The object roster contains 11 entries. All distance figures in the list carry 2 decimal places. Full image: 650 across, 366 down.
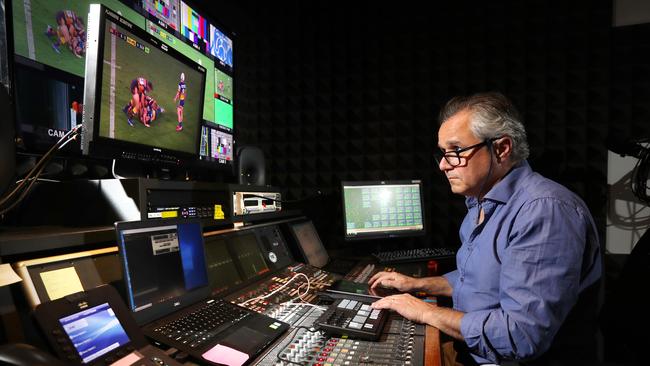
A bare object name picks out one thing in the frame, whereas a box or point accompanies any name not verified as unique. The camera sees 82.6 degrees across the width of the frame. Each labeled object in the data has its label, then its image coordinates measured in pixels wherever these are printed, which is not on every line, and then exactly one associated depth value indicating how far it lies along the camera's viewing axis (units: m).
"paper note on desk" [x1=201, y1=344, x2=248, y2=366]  0.88
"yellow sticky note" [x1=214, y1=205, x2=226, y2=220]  1.57
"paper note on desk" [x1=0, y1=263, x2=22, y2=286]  0.72
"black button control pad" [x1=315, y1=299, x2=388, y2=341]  1.08
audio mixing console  0.94
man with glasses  1.08
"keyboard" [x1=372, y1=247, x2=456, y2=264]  2.37
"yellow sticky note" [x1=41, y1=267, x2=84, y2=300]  0.82
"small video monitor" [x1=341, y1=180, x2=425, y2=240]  2.64
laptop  0.93
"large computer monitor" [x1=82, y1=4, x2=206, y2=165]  1.10
